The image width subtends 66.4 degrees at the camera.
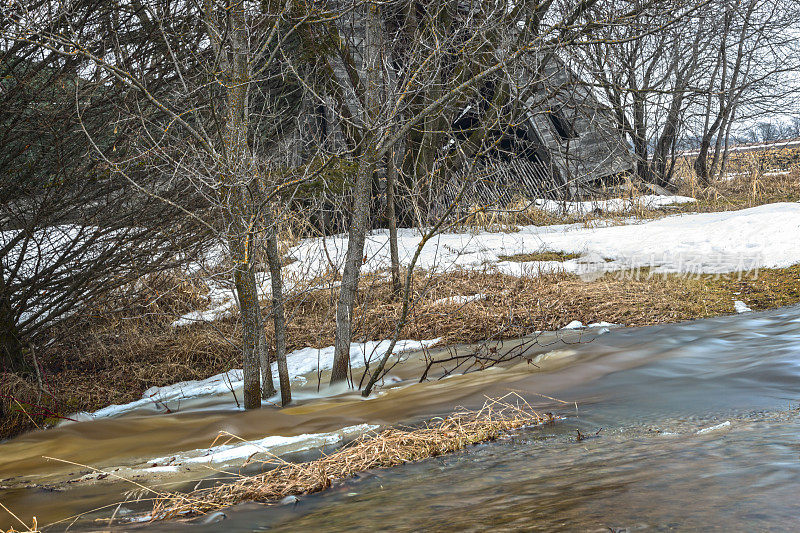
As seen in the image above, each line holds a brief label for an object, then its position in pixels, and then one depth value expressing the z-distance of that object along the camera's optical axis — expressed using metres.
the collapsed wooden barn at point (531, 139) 9.91
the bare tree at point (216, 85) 4.83
